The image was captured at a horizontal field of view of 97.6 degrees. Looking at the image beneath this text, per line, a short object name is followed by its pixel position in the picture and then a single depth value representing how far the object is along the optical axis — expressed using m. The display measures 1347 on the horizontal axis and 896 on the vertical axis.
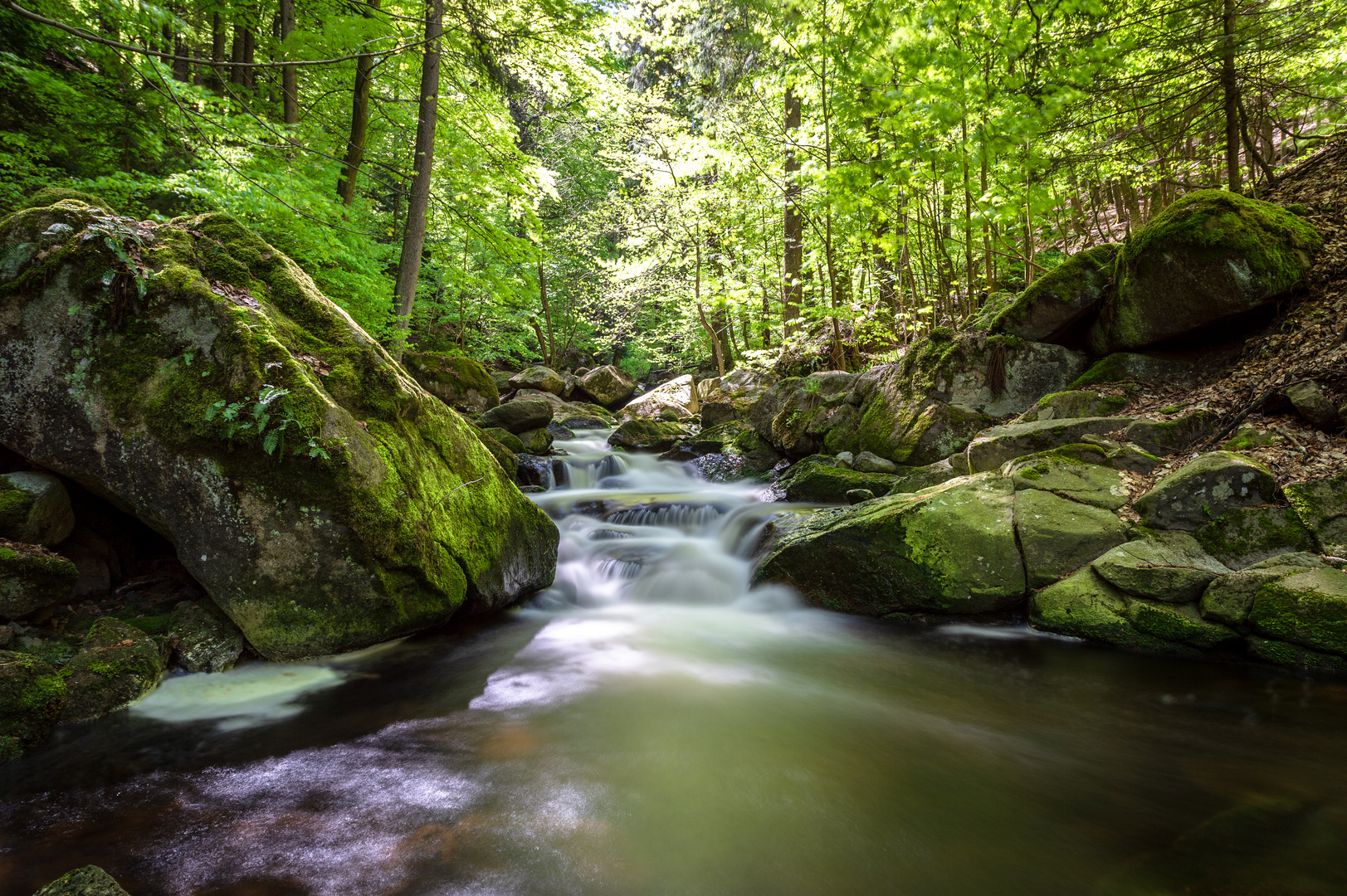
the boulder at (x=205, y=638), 3.96
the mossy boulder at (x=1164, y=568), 4.20
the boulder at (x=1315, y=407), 4.51
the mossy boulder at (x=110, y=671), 3.34
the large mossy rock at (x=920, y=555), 5.04
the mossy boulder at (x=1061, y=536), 4.78
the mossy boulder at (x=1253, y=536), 4.08
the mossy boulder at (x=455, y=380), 13.91
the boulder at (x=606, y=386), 21.59
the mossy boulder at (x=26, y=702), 2.97
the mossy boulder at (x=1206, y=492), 4.31
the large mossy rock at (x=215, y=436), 3.92
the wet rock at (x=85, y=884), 1.79
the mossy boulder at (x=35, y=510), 3.71
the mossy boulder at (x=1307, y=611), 3.69
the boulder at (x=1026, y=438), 6.04
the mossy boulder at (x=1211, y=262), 5.73
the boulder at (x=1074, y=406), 6.55
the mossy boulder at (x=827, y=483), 8.32
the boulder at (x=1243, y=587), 3.89
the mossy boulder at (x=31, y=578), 3.43
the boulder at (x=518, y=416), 13.02
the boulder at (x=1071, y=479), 5.08
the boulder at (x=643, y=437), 14.23
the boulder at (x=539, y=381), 19.16
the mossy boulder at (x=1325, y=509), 3.93
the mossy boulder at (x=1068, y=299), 7.52
